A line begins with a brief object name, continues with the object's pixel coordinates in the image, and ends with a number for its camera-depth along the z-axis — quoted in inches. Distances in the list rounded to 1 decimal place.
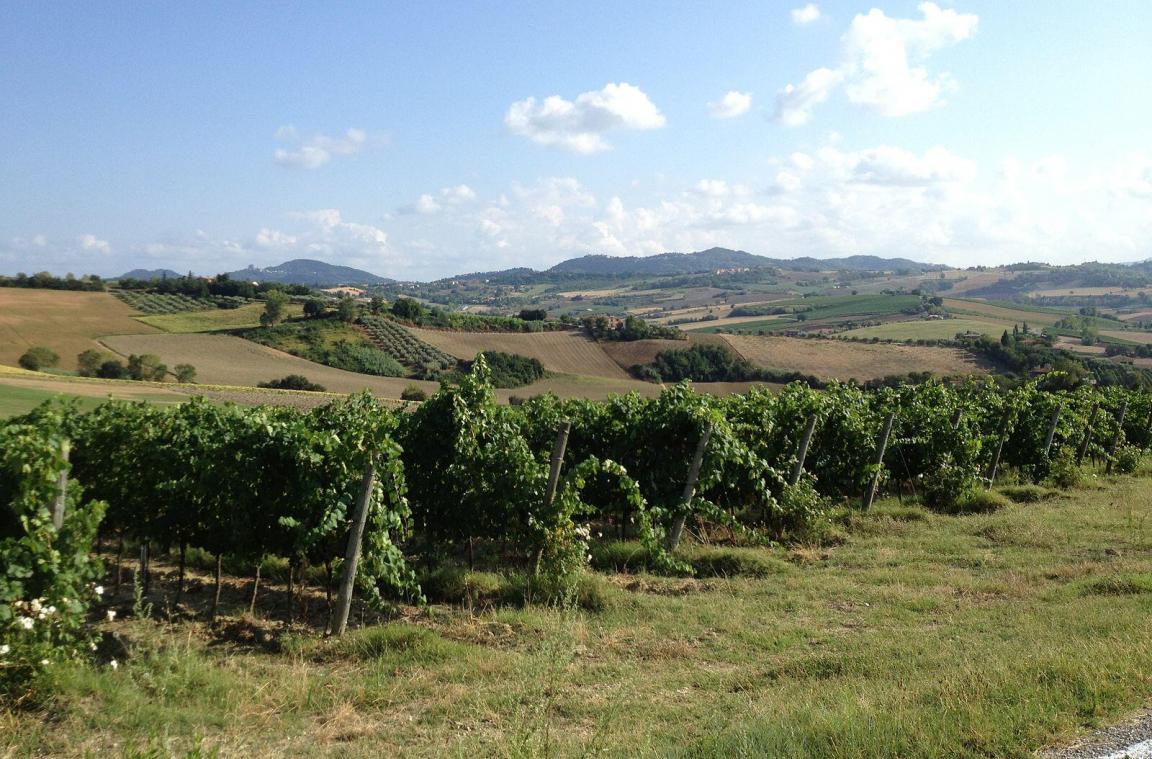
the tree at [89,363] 1964.8
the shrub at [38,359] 1849.5
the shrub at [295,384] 2009.1
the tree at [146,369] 1955.0
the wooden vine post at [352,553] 275.0
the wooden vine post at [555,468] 343.3
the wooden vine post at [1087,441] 671.8
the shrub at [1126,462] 657.6
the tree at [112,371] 1947.6
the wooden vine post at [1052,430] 602.2
